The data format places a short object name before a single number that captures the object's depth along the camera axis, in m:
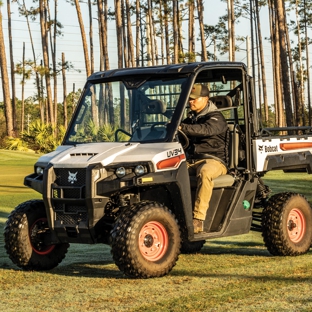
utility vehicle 8.21
